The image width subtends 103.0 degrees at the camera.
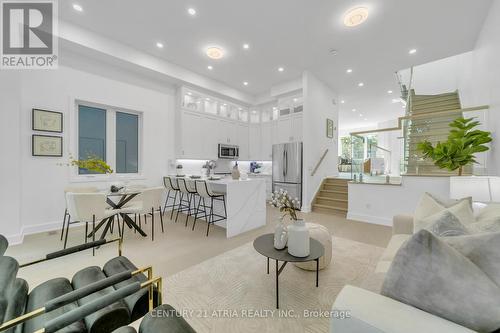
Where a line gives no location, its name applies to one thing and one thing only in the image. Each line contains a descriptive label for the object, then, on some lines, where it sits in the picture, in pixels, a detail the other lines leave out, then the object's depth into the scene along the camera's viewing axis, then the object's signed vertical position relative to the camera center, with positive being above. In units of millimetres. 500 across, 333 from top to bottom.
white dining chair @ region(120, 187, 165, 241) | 3176 -625
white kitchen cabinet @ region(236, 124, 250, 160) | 6883 +868
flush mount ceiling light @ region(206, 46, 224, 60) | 4125 +2380
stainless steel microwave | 6202 +426
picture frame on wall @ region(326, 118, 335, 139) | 6227 +1197
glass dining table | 3165 -682
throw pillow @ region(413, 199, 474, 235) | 1521 -363
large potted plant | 2807 +290
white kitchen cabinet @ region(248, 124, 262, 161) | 7023 +836
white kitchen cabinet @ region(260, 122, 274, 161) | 6734 +824
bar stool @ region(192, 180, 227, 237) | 3508 -473
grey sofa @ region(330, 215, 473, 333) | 733 -596
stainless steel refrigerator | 5453 -53
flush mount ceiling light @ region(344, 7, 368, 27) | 3055 +2378
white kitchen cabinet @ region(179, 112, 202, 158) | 5273 +803
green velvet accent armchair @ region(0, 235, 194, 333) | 823 -723
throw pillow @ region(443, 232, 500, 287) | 806 -359
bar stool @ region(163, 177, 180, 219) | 4407 -511
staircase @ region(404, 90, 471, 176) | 3699 +618
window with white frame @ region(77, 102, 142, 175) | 4094 +616
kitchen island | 3412 -747
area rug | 1572 -1232
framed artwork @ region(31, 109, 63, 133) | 3400 +752
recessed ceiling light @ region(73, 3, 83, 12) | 3092 +2463
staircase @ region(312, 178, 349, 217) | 5066 -871
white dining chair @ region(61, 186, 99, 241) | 3387 -451
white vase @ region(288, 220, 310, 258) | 1748 -663
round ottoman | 2275 -914
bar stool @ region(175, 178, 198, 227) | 3965 -569
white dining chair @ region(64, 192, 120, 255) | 2660 -583
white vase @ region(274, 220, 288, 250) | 1893 -683
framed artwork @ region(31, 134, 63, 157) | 3418 +313
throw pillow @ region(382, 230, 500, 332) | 741 -468
